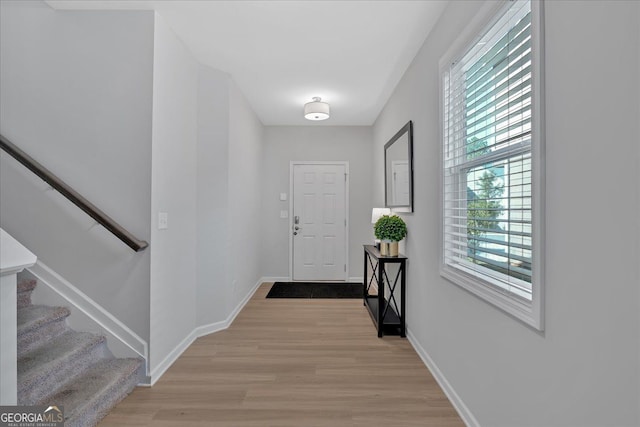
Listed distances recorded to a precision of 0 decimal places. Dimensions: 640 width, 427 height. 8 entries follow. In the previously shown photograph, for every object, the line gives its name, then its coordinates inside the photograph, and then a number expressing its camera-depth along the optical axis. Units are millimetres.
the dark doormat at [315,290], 4395
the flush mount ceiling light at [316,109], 3893
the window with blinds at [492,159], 1325
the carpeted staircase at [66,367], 1666
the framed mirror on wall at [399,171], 2910
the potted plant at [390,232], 3094
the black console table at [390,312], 2982
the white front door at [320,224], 5145
